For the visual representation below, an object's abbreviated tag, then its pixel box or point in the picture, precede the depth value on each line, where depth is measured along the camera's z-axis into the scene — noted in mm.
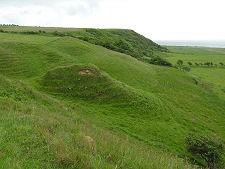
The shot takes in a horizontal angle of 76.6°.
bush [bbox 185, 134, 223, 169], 12844
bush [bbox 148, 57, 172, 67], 59866
